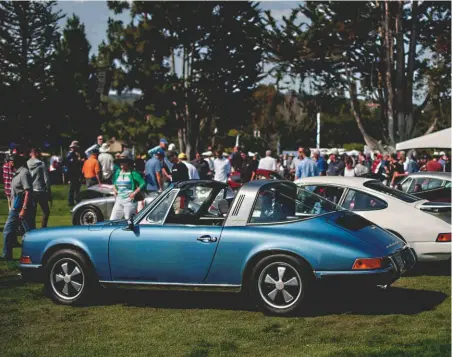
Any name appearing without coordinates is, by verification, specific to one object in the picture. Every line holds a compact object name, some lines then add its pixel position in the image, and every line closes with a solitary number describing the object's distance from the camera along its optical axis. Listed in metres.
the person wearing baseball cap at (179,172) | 16.58
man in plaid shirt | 13.26
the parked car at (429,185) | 13.61
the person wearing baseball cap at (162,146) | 16.30
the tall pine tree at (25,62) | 51.75
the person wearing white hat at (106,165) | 19.25
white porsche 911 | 9.90
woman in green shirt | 12.27
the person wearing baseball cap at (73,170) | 21.95
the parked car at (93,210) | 16.14
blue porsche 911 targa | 7.33
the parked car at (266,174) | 16.05
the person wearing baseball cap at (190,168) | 17.51
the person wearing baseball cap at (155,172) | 16.05
